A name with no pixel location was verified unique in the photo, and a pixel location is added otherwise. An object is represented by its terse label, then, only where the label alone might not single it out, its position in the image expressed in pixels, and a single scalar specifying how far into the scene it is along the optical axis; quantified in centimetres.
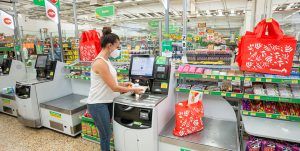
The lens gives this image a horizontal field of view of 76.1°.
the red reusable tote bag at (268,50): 208
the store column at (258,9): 728
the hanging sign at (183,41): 309
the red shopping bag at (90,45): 365
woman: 215
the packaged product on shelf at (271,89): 219
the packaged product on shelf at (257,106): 232
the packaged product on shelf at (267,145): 199
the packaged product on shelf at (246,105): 237
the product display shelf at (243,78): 207
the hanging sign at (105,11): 574
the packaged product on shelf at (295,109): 218
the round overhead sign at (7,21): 523
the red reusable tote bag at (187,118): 216
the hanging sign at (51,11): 418
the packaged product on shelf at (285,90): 215
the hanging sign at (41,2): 461
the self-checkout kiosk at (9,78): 446
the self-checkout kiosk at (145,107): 215
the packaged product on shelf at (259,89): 225
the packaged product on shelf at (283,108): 222
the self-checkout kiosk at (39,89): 365
